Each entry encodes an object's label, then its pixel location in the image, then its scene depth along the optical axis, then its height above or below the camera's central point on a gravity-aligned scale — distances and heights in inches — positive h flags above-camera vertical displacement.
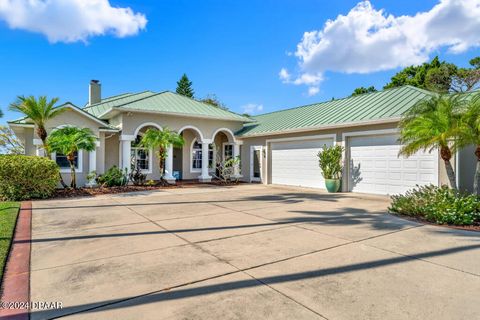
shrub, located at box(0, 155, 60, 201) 431.2 -24.4
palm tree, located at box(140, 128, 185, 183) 617.0 +46.5
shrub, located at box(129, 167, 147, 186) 642.2 -36.9
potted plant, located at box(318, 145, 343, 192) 535.2 -8.9
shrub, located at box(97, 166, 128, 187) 590.9 -34.5
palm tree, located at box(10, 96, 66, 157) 514.0 +95.5
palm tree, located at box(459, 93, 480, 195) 290.4 +38.9
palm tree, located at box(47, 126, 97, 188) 512.1 +36.7
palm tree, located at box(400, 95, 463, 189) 301.0 +38.6
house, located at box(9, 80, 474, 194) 470.0 +48.5
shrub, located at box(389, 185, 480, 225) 284.7 -48.0
